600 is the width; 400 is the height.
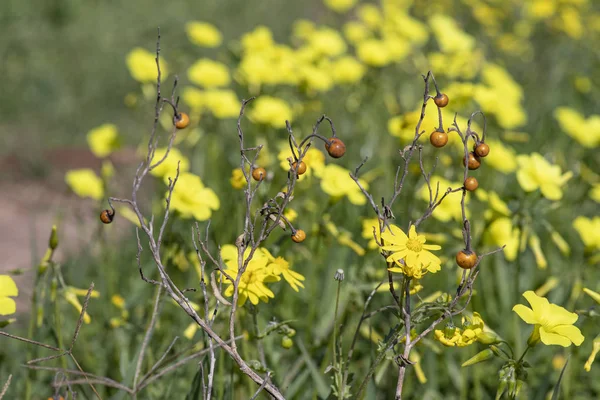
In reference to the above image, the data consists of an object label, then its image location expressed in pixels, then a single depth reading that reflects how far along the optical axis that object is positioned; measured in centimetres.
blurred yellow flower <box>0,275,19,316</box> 296
